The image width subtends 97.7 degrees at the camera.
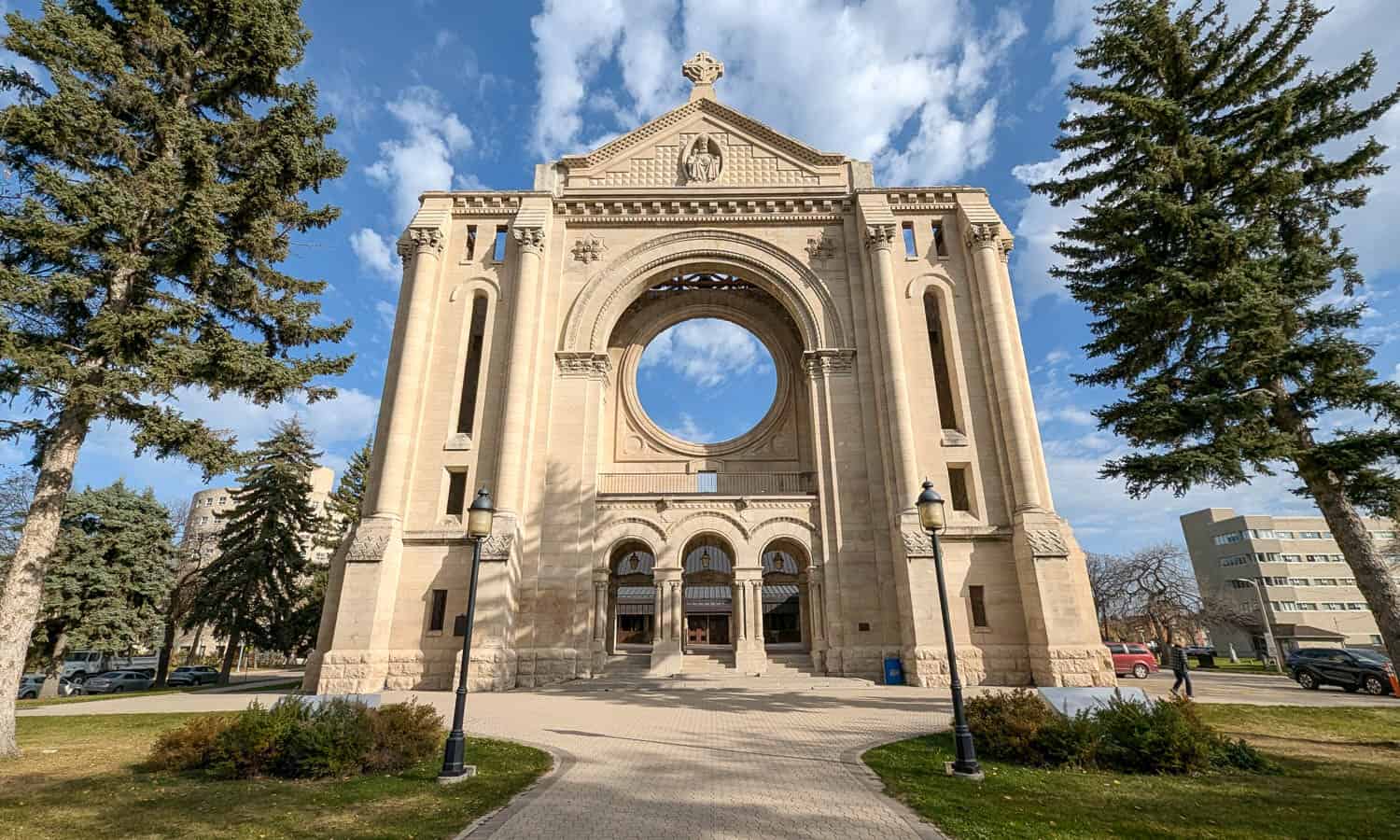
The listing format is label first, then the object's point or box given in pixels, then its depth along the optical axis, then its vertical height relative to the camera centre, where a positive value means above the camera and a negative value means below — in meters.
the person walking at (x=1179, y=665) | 16.87 -1.04
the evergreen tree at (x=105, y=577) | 27.02 +2.35
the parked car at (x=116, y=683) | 28.95 -2.38
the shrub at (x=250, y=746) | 8.02 -1.44
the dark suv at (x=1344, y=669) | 18.45 -1.38
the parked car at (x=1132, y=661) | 26.55 -1.46
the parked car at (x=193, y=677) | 32.75 -2.37
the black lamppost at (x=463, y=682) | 7.82 -0.71
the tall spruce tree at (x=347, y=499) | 32.47 +6.97
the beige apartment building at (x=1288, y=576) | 57.41 +4.59
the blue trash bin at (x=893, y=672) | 18.97 -1.33
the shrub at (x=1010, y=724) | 8.73 -1.38
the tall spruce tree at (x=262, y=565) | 26.62 +2.79
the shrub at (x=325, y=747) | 7.93 -1.46
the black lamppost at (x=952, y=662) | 7.95 -0.48
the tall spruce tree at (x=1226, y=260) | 11.50 +7.50
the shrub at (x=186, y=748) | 8.41 -1.54
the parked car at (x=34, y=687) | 26.94 -2.35
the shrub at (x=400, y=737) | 8.44 -1.48
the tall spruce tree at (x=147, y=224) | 10.54 +7.28
